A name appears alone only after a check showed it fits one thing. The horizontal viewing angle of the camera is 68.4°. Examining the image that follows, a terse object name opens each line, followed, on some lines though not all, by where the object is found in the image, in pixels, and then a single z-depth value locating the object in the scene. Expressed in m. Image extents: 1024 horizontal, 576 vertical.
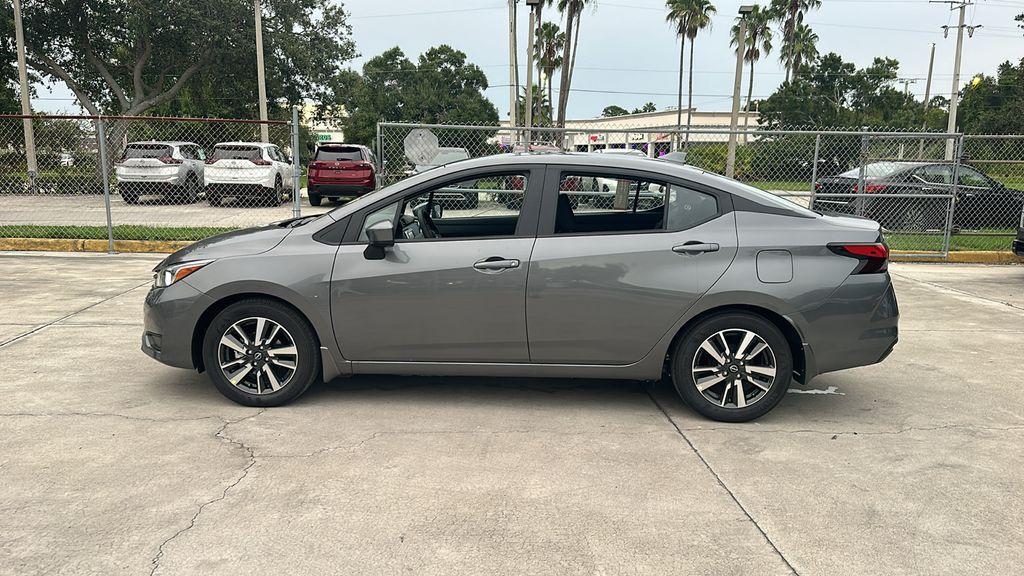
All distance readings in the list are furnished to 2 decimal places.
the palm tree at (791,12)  56.91
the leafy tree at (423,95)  55.75
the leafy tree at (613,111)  124.33
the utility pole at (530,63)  26.67
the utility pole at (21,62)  23.09
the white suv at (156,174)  15.45
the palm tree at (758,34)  54.83
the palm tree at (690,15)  51.38
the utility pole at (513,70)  28.72
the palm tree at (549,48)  56.22
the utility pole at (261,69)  25.38
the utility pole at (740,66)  24.90
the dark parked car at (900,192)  12.53
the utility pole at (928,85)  66.75
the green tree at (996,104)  43.12
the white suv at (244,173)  16.47
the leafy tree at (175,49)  26.09
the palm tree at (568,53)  42.94
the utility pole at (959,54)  35.25
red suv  18.83
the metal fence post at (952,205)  10.98
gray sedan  4.39
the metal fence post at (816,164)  11.22
